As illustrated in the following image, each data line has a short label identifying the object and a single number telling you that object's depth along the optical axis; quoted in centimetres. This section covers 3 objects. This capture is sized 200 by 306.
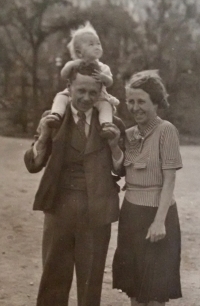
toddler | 160
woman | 168
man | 163
